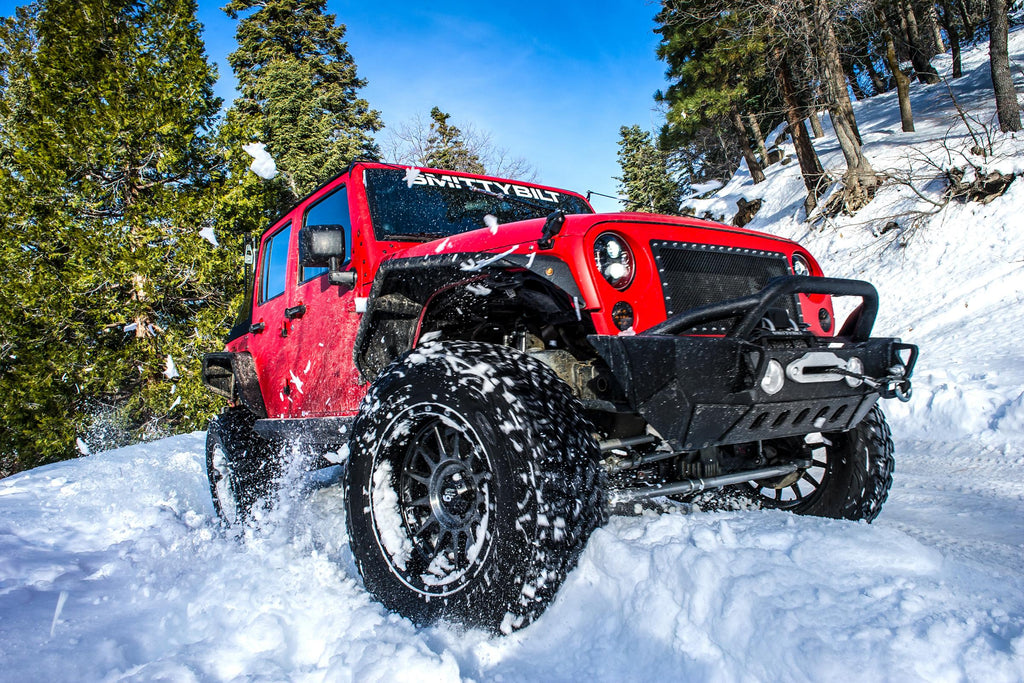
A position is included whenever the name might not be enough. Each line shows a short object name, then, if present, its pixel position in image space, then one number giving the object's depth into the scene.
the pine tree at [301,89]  22.84
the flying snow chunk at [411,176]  3.60
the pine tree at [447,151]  26.88
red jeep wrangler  1.93
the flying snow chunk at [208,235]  12.81
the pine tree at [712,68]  15.26
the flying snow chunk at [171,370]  12.12
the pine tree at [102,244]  11.83
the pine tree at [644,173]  34.44
